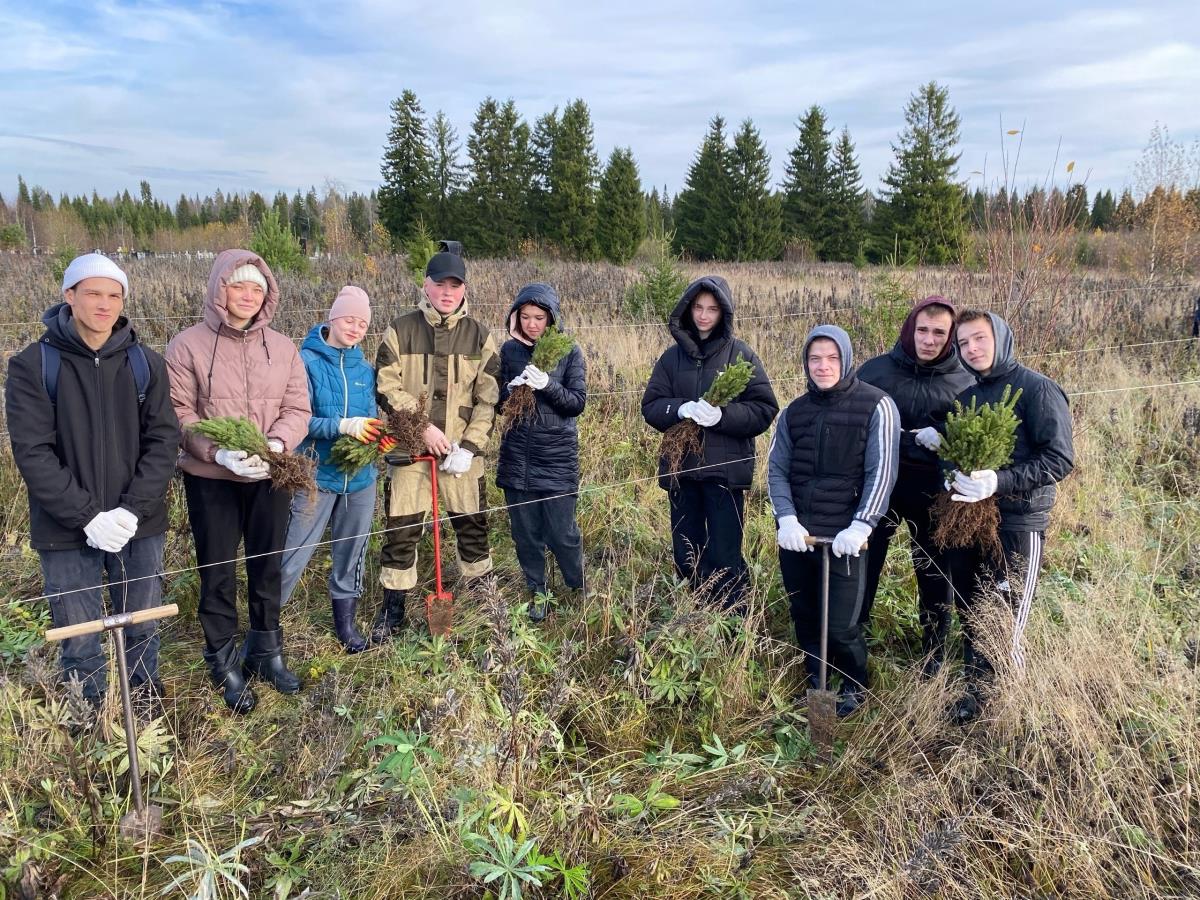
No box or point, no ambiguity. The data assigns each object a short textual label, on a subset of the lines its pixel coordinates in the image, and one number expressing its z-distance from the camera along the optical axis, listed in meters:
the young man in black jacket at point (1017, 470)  2.75
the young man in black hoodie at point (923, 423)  3.06
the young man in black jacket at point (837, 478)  2.90
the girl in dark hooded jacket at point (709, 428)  3.40
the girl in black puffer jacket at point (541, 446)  3.61
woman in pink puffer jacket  2.91
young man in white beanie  2.51
